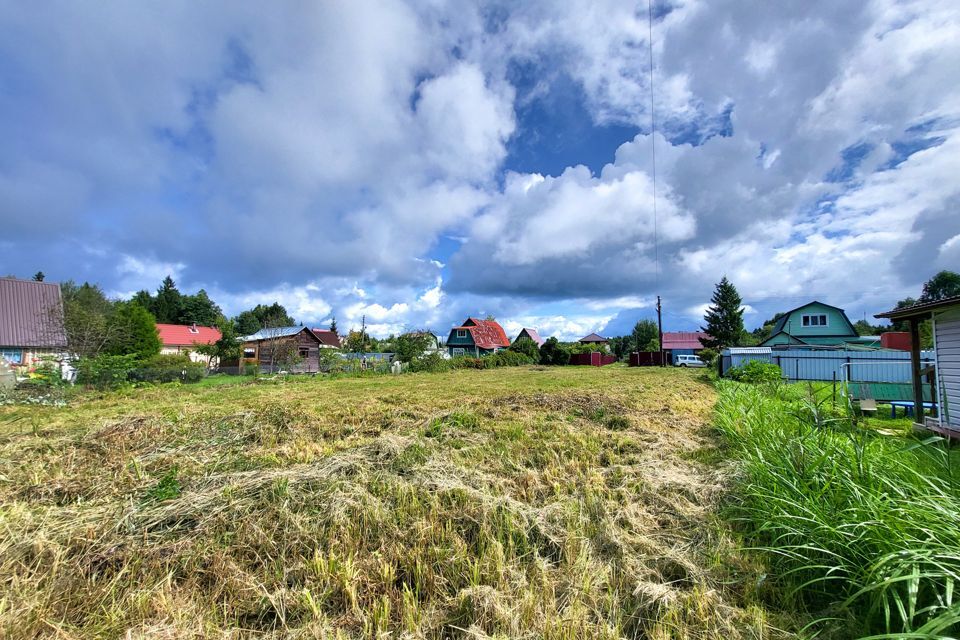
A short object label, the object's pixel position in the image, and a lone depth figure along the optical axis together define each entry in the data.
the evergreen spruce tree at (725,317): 39.84
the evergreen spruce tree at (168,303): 62.00
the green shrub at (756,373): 12.67
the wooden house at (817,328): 28.77
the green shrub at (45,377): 11.31
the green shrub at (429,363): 26.30
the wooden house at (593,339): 60.34
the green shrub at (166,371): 17.75
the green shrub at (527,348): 37.62
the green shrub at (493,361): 30.04
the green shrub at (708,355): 30.17
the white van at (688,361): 33.94
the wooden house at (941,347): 6.75
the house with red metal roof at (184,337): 41.66
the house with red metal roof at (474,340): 43.44
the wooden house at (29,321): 20.45
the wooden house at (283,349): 26.31
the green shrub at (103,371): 13.70
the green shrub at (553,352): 38.31
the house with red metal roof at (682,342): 45.16
